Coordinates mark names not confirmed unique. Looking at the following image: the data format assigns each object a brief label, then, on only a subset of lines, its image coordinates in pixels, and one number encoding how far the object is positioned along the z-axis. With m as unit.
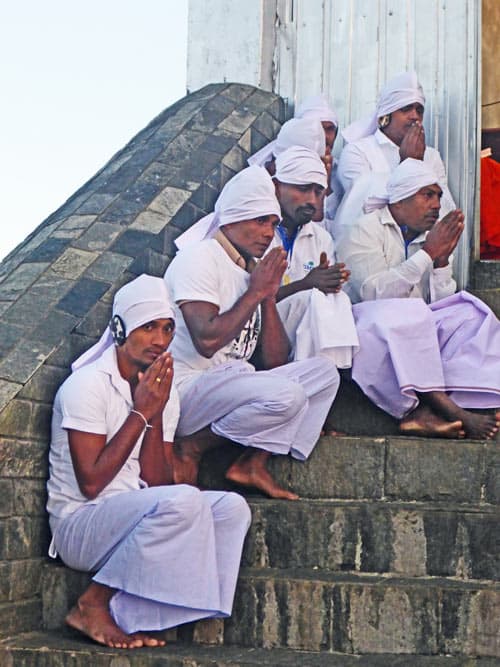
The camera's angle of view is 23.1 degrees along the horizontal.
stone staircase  4.70
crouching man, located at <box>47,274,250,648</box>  4.70
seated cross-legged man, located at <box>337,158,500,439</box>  5.88
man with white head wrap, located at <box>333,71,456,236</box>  7.53
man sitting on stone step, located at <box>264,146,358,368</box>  5.96
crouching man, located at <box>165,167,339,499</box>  5.43
